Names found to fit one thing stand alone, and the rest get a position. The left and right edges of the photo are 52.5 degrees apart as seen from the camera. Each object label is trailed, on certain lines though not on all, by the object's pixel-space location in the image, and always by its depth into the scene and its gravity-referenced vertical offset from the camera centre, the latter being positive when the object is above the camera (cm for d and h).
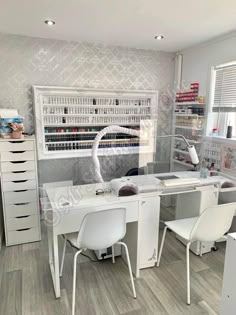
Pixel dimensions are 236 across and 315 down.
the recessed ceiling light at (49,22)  246 +90
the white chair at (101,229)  172 -87
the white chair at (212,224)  194 -92
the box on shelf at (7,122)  267 -14
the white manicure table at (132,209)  191 -86
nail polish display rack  323 -9
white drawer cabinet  267 -92
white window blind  292 +30
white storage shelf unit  318 -25
